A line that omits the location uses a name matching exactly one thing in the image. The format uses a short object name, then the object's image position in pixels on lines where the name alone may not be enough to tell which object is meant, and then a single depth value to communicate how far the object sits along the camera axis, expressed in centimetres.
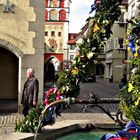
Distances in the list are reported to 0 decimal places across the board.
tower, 4757
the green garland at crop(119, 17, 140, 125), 231
